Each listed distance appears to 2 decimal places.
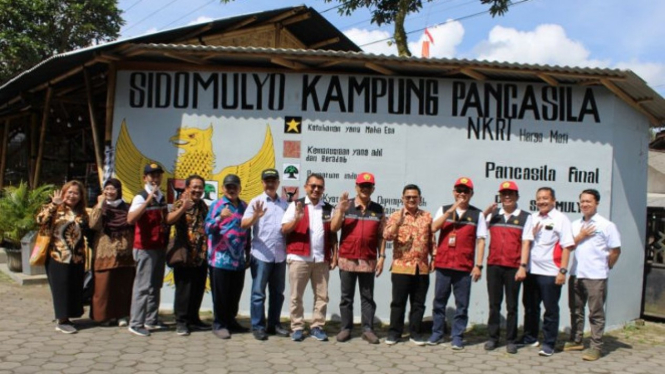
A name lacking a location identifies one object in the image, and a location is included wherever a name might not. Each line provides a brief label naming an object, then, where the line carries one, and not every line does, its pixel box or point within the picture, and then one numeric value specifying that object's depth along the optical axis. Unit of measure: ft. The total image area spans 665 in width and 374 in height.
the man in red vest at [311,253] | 20.34
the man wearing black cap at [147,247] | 20.11
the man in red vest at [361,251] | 20.29
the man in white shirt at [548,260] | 19.56
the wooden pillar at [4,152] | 48.32
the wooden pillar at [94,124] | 25.99
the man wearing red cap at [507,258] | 19.76
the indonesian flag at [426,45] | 31.78
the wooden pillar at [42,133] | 33.21
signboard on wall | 23.99
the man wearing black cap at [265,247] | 20.36
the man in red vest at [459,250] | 19.85
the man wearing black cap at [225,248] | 20.03
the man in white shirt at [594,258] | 19.63
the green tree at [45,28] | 69.67
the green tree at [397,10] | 46.44
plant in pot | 31.89
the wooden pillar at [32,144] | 43.60
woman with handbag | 20.29
